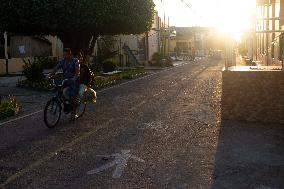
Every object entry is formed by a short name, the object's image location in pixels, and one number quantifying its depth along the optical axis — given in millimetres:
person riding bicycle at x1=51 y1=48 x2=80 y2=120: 10969
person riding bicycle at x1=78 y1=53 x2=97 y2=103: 11297
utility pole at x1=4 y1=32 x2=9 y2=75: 31538
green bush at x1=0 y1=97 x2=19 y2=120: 12147
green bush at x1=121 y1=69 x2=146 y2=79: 27330
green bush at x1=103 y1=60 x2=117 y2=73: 30495
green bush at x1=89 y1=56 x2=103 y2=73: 29673
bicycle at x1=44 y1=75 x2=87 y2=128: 10164
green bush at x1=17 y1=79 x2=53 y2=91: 19681
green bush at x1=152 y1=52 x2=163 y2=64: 44838
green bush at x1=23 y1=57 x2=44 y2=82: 21328
